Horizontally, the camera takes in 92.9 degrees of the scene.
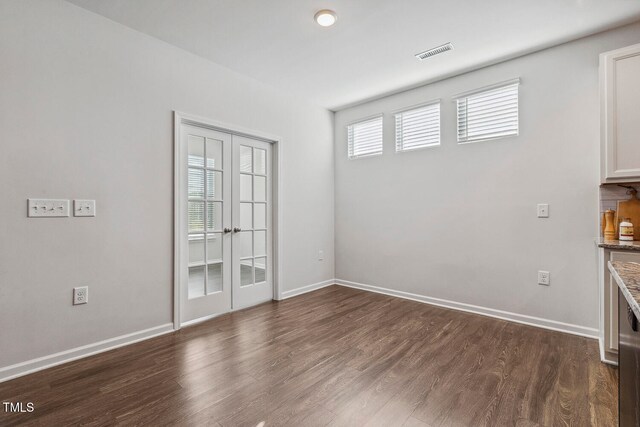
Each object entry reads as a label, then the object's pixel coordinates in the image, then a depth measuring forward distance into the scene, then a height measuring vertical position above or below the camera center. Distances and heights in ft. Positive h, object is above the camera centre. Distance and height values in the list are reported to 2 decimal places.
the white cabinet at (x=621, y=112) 7.45 +2.56
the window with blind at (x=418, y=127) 12.07 +3.67
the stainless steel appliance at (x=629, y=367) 2.78 -1.55
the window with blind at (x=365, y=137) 13.94 +3.74
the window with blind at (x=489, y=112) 10.21 +3.64
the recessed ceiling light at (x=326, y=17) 7.86 +5.26
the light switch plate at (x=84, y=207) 7.74 +0.25
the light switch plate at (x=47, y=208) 7.12 +0.23
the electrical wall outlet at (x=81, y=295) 7.69 -1.98
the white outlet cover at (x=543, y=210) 9.56 +0.17
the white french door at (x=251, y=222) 11.50 -0.23
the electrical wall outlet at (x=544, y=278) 9.57 -1.98
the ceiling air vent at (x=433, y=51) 9.45 +5.30
